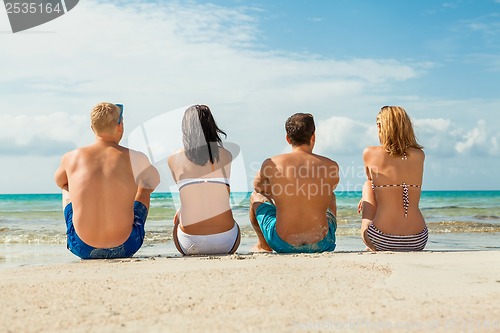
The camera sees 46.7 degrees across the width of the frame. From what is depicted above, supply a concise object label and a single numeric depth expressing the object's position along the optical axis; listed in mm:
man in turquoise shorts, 5266
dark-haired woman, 5215
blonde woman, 5492
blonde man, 4980
